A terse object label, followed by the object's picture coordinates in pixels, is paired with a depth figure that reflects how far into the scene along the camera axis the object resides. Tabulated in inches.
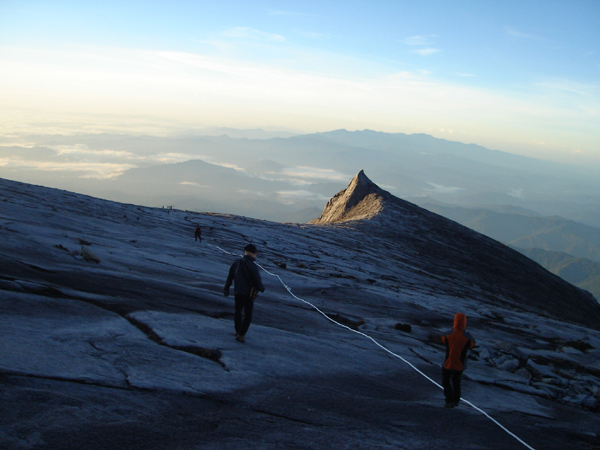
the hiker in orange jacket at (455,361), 322.3
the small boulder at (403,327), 554.3
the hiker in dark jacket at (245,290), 368.5
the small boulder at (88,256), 528.7
